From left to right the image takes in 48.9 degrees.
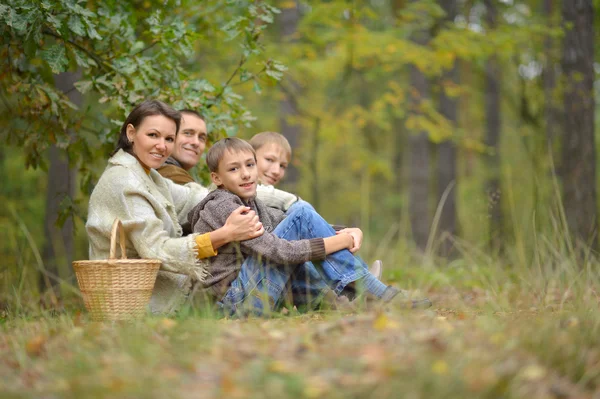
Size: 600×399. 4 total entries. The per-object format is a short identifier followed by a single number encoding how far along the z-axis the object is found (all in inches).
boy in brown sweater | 143.0
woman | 140.9
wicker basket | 132.3
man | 169.9
